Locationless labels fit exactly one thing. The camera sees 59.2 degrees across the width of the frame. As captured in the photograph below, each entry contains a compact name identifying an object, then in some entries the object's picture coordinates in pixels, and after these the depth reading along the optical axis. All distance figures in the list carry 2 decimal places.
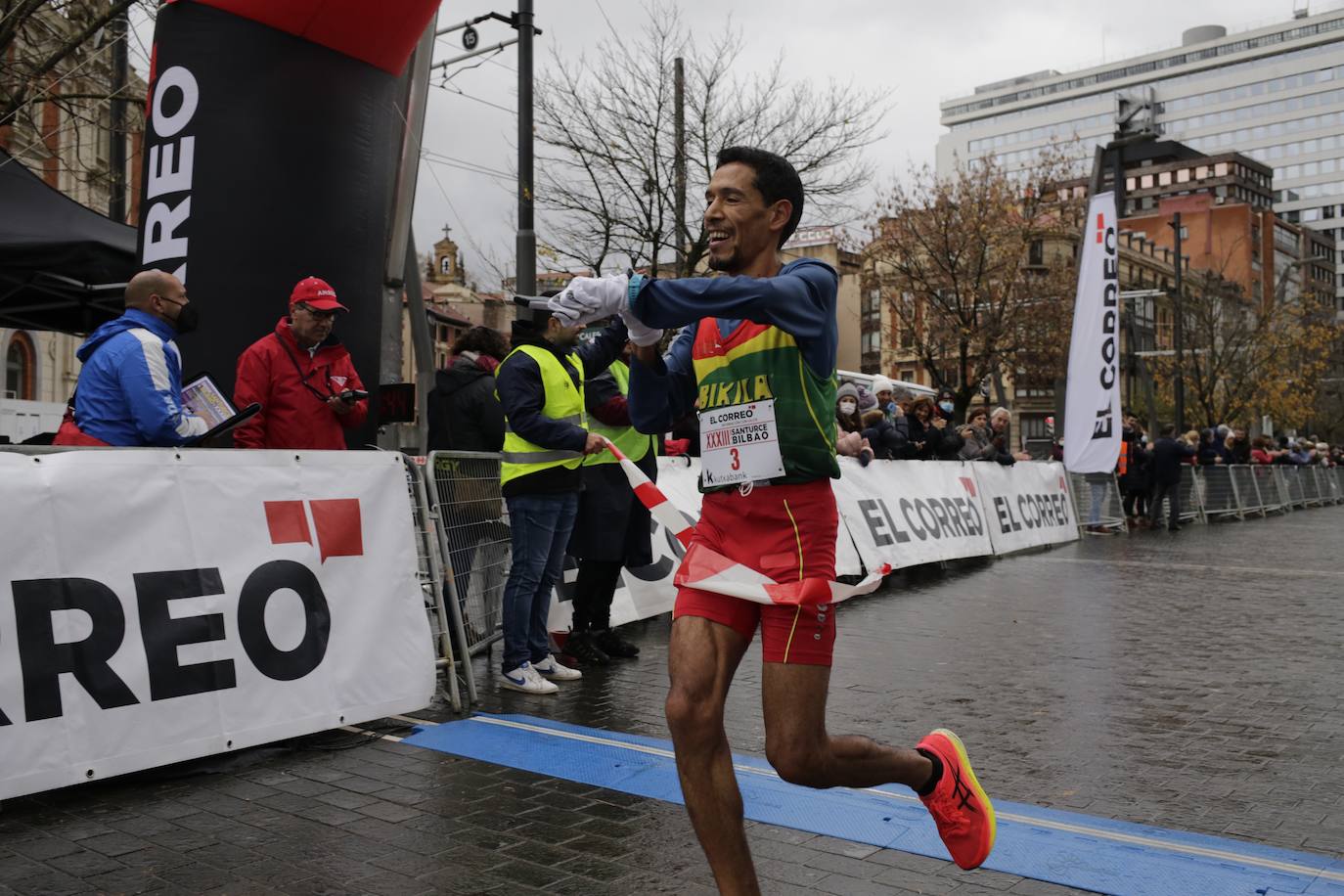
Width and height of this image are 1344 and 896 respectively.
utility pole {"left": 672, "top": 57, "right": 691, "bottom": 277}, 22.48
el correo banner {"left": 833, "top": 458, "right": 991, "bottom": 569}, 11.74
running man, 2.90
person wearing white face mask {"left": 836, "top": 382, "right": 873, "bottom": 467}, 11.76
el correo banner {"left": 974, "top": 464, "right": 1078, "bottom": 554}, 15.00
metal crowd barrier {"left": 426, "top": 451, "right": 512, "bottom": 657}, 6.50
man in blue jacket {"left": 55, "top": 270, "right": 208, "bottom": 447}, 5.16
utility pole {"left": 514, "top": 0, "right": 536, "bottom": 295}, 16.31
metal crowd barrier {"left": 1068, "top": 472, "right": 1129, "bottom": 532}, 18.86
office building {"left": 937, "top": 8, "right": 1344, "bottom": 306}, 128.88
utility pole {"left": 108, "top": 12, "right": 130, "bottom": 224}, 11.07
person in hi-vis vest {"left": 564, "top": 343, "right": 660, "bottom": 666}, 7.18
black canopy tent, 8.29
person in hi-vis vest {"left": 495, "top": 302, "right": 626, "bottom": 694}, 6.38
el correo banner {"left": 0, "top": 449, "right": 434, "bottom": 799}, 4.41
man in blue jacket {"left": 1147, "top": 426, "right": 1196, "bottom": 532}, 21.36
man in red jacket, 5.95
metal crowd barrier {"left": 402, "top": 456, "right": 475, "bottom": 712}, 6.10
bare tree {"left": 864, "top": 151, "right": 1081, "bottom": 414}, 40.66
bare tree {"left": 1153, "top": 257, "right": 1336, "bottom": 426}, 47.97
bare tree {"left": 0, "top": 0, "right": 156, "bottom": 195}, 8.62
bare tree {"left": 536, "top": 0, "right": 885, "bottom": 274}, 25.55
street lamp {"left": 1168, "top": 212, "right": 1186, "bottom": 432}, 38.31
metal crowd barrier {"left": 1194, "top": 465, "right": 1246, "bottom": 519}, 24.80
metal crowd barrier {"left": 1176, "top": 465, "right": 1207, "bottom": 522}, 23.55
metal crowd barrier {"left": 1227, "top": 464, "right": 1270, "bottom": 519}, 26.31
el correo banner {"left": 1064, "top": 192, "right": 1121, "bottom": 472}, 17.61
